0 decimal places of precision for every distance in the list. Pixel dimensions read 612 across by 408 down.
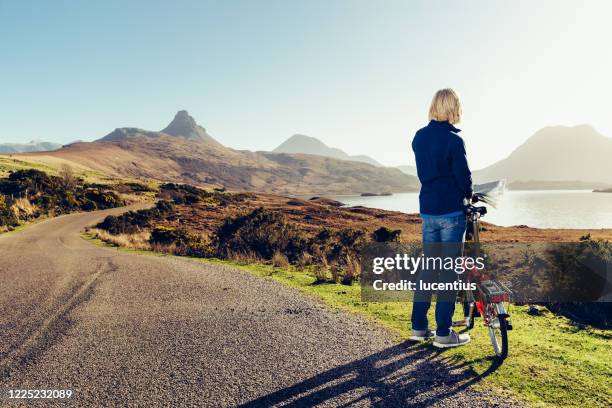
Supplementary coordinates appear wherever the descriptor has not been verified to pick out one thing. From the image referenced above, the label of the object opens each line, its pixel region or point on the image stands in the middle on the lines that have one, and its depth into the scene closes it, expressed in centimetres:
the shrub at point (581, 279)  710
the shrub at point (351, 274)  950
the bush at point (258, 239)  1478
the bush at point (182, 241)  1436
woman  438
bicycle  435
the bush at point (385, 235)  1997
